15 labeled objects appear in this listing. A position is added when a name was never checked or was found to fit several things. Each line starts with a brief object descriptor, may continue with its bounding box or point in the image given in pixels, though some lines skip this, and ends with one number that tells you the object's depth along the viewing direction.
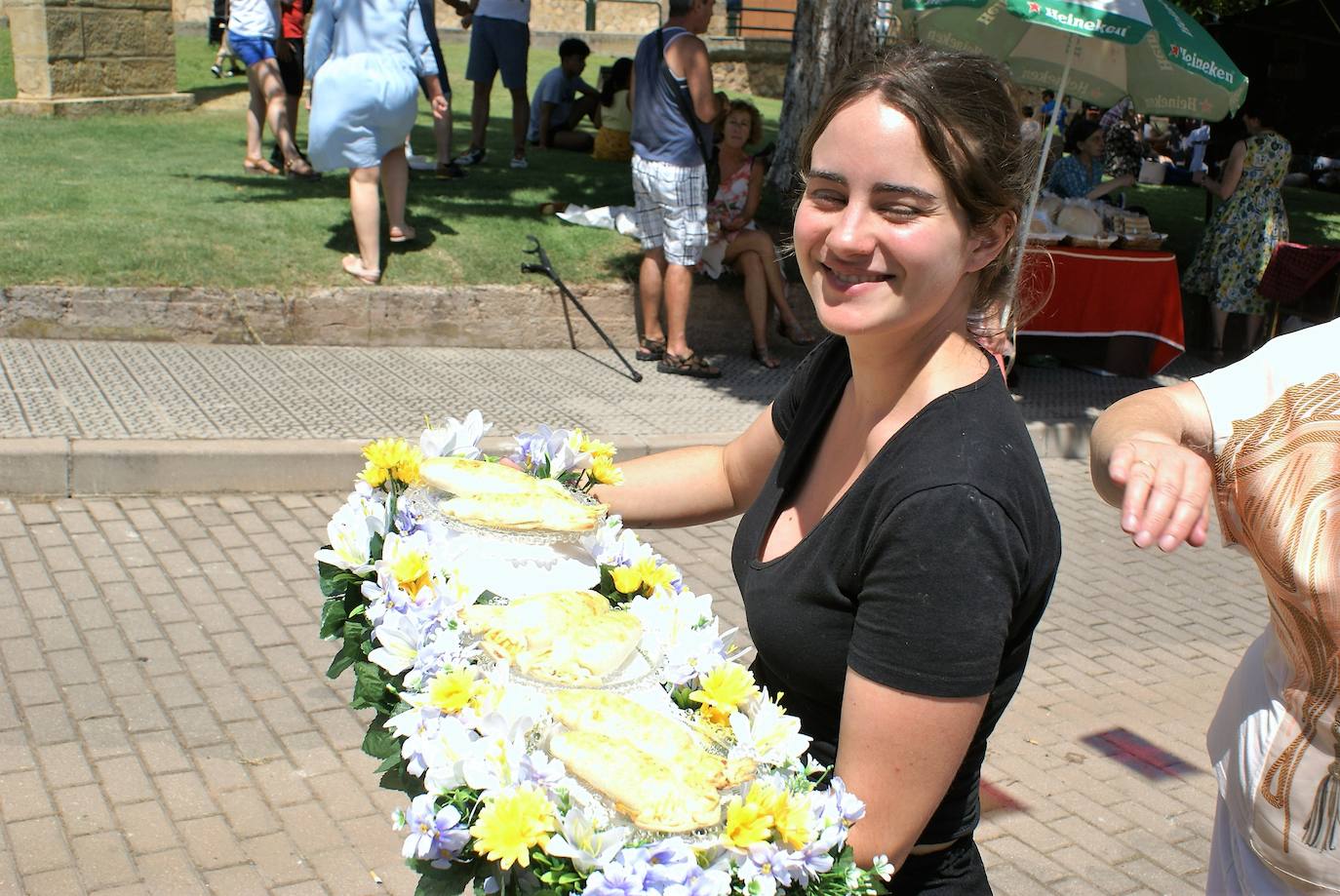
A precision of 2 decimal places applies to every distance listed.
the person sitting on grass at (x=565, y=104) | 14.51
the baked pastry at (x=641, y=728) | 1.60
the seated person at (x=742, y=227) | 9.39
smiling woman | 1.61
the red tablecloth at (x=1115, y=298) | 9.85
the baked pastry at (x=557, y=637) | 1.80
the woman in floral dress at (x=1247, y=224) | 10.95
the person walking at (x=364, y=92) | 8.44
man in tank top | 8.45
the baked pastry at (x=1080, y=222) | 9.98
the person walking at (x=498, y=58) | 12.37
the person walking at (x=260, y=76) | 10.56
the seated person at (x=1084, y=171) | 11.41
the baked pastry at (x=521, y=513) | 2.12
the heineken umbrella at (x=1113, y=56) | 8.70
